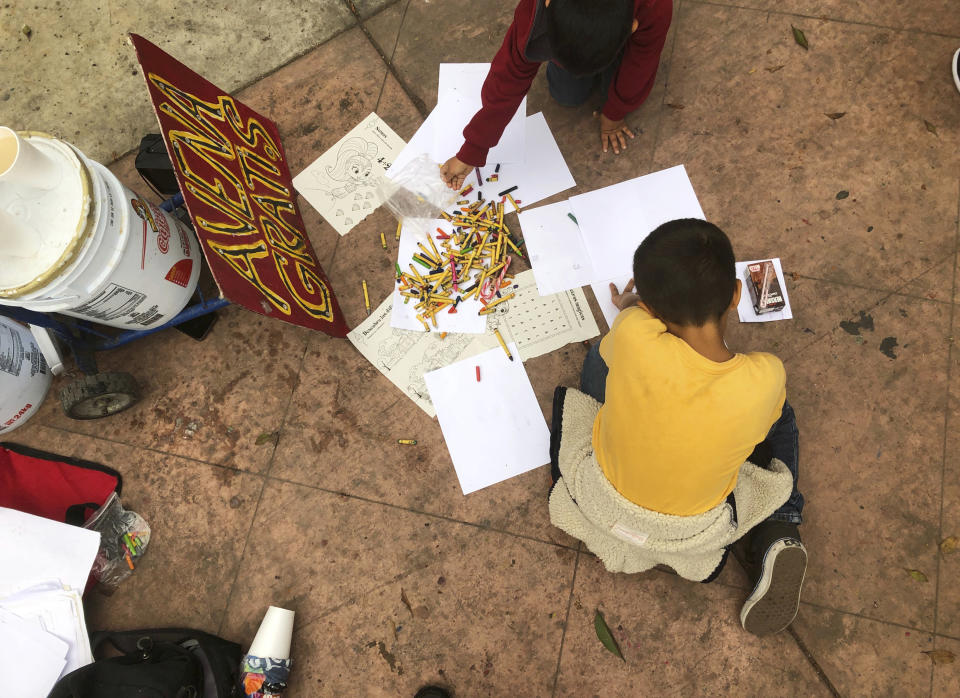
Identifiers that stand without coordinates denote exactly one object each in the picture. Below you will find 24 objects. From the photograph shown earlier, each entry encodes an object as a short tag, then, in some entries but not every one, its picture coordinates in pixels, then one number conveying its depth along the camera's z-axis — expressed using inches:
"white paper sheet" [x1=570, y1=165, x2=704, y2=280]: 93.6
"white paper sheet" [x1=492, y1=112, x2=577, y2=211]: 98.1
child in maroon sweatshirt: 63.9
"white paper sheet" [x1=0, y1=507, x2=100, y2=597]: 84.3
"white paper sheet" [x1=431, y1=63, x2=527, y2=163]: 99.8
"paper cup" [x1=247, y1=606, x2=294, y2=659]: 82.4
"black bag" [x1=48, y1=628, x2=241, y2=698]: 73.8
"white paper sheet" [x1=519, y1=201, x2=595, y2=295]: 93.6
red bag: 90.0
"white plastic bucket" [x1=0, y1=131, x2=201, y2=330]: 68.0
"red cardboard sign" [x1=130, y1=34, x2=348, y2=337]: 72.1
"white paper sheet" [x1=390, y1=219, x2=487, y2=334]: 93.8
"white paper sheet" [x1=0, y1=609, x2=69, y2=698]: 79.7
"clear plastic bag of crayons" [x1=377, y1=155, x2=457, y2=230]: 98.3
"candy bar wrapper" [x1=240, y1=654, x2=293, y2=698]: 81.0
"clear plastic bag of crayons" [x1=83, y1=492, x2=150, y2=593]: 89.6
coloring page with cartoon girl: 100.6
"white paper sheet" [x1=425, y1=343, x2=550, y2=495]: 89.5
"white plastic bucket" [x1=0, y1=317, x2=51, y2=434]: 85.2
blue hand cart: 85.9
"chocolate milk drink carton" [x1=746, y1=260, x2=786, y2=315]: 89.2
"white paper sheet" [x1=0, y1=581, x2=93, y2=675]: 82.7
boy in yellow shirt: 57.7
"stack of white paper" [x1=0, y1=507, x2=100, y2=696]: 80.7
